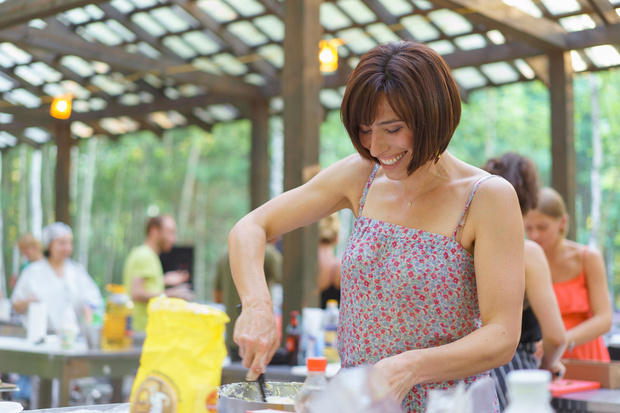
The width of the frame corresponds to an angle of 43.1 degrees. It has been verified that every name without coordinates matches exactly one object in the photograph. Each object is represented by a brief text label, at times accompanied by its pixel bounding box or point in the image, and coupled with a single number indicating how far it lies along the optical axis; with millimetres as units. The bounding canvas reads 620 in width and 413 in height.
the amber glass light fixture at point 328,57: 6152
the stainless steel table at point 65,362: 3984
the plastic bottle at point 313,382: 1232
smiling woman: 1403
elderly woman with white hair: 5188
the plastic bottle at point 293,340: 4277
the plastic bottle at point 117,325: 4223
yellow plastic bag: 1188
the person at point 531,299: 2465
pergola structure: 4844
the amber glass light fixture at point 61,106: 7723
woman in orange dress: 3213
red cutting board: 2497
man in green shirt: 5508
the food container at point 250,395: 1272
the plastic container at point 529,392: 886
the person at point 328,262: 5102
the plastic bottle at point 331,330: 4039
